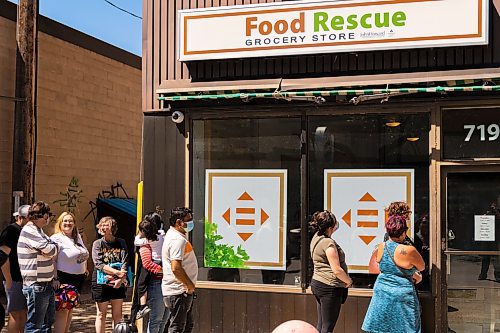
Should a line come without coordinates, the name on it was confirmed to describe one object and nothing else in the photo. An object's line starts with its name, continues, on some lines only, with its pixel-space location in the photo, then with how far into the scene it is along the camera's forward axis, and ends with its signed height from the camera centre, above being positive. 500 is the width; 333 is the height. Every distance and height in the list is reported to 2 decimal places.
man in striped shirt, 7.17 -0.88
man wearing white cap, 7.59 -1.06
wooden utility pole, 10.62 +1.58
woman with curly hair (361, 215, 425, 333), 6.35 -0.96
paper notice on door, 7.69 -0.50
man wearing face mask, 6.88 -0.92
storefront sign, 7.54 +1.85
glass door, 7.66 -0.77
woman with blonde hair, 7.81 -0.91
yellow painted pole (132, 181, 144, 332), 8.95 -0.37
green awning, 7.43 +1.06
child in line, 7.64 -0.82
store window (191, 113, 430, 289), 8.02 +0.09
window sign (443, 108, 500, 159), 7.72 +0.59
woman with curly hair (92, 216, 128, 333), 7.80 -1.04
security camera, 8.73 +0.87
